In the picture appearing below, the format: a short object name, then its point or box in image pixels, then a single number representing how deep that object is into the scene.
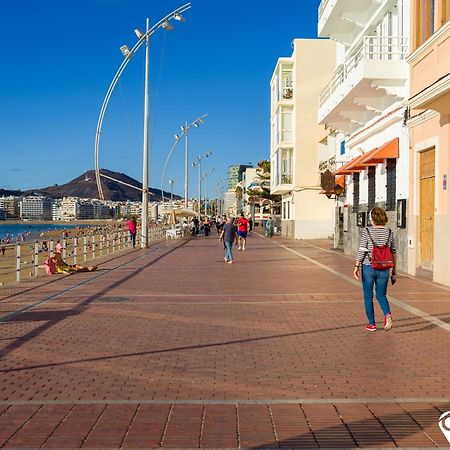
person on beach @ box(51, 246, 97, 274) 17.28
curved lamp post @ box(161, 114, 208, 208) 53.18
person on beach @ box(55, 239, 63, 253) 17.78
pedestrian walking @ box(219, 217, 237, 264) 21.33
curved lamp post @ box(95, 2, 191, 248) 27.35
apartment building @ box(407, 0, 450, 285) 13.41
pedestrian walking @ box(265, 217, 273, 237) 47.65
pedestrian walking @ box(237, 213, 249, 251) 29.23
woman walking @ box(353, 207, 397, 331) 8.51
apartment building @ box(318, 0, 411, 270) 17.23
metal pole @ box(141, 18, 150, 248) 32.34
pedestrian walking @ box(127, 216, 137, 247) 31.11
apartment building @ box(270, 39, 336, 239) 43.56
